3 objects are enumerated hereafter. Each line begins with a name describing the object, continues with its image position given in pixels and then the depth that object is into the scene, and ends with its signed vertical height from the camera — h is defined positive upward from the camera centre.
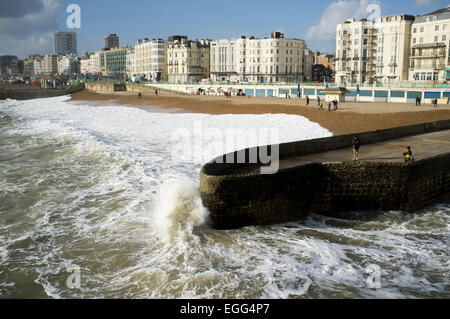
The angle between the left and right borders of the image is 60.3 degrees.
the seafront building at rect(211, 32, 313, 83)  106.31 +11.99
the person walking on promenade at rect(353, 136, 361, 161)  16.12 -1.89
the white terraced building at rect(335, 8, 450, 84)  70.50 +10.46
